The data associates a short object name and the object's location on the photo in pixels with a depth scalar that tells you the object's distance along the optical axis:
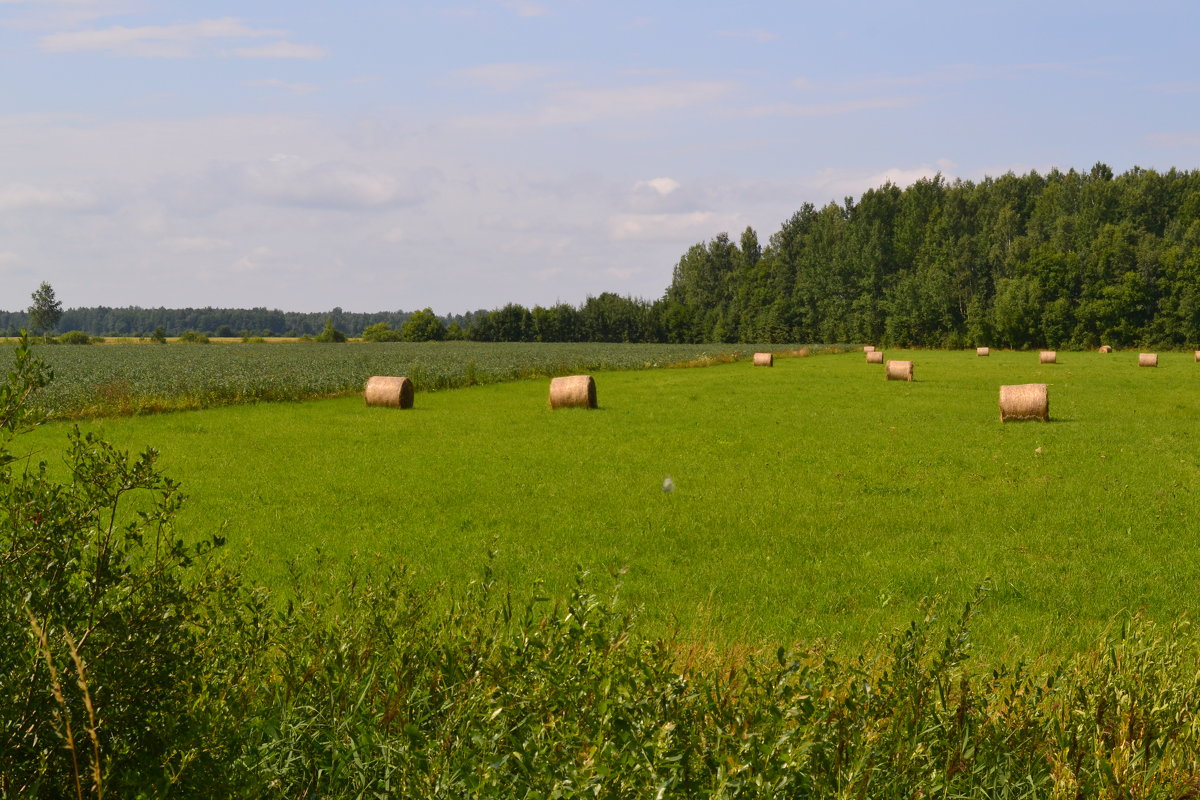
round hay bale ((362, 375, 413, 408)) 29.09
